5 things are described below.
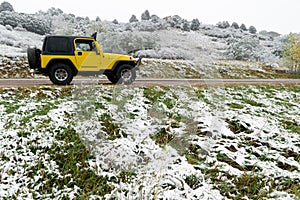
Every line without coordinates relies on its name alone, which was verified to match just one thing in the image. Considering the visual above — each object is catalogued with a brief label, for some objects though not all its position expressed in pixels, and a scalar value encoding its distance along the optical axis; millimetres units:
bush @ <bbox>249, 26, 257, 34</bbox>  69175
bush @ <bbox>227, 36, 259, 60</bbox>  23958
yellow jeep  7176
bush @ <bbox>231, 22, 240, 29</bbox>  66012
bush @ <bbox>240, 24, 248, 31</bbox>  68112
